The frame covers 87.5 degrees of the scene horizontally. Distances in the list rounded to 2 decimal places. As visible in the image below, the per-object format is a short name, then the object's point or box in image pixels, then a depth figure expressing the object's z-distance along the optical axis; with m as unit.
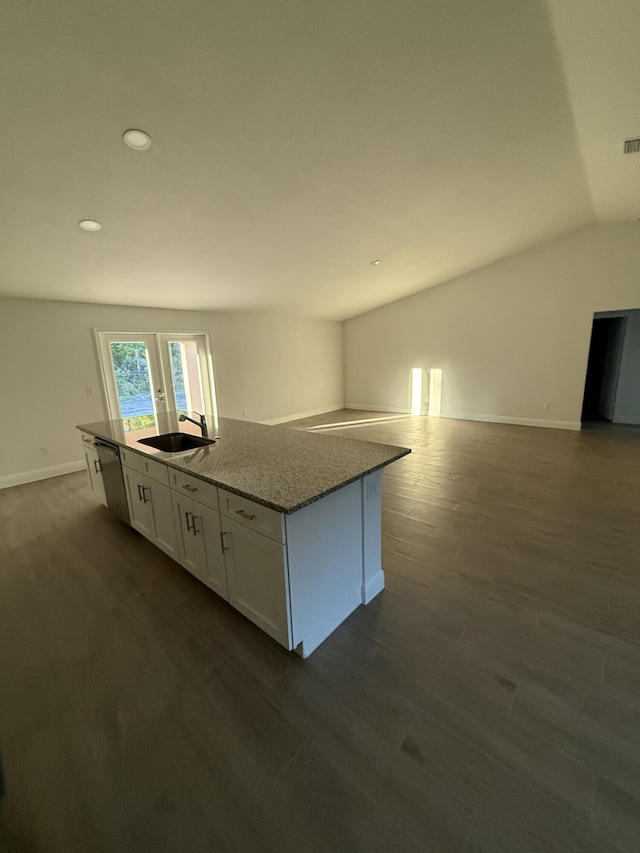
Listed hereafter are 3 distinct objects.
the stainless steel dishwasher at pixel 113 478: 2.76
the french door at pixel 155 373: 4.82
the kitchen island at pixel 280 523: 1.49
